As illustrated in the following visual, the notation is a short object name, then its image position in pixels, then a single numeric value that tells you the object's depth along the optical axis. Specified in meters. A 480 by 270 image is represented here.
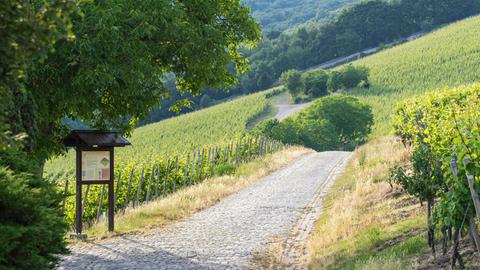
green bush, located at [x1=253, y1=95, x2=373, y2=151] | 69.00
